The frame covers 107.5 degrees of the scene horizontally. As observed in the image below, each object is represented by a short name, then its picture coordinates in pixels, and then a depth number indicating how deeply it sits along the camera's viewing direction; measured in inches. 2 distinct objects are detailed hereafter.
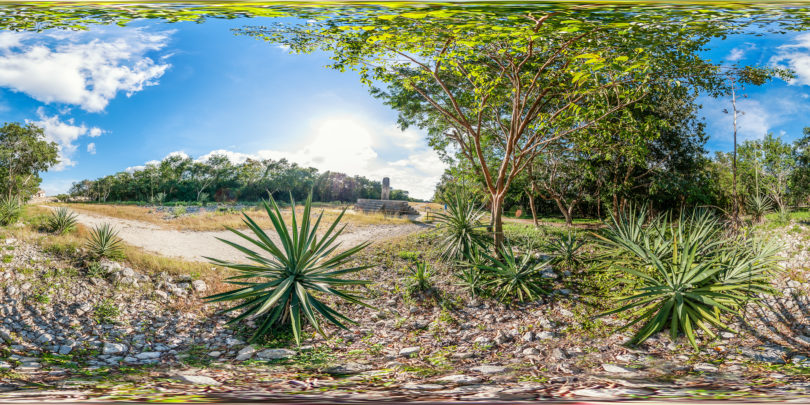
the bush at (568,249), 131.5
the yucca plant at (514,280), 121.3
